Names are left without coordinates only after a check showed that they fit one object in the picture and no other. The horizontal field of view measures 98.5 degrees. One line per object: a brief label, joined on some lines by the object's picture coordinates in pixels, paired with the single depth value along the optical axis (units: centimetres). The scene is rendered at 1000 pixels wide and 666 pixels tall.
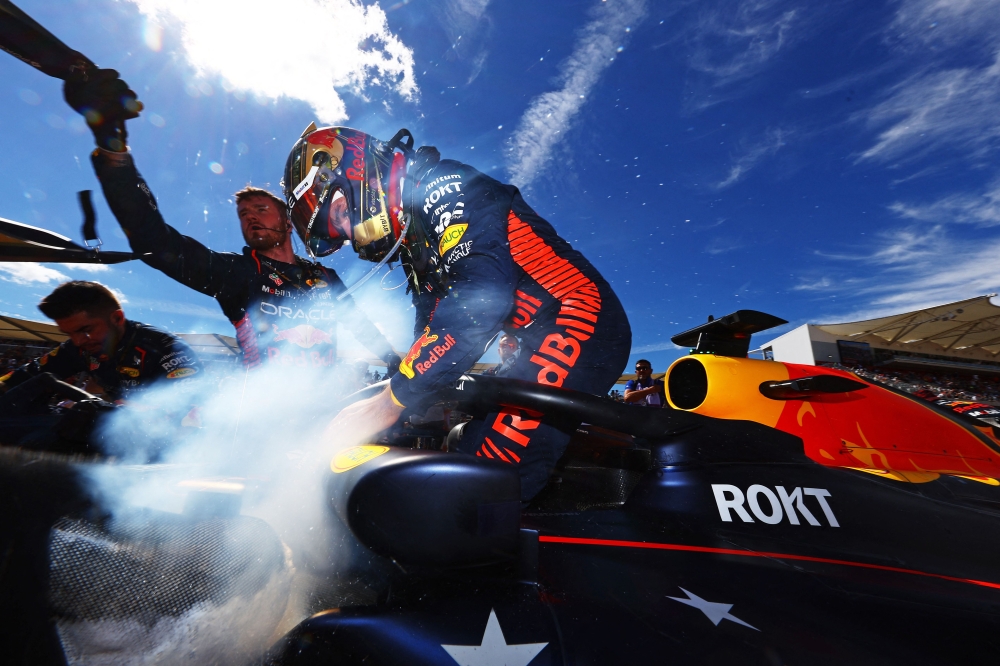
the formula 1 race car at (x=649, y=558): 66
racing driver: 146
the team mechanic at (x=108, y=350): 278
